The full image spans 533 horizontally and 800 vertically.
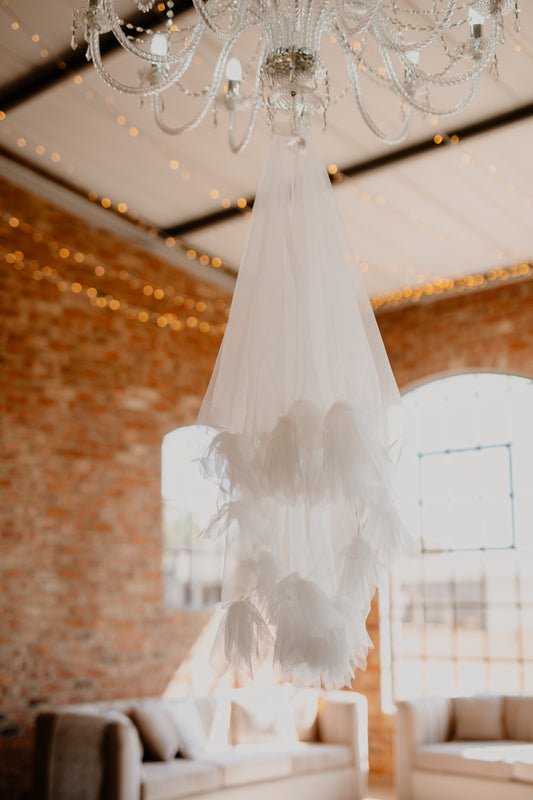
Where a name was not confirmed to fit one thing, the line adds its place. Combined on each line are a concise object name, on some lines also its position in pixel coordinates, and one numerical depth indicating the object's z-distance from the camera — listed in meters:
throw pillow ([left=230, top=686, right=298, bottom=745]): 5.97
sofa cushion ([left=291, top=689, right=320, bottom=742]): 6.22
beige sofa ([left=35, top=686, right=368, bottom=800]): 4.86
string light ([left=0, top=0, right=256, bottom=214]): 4.50
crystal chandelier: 2.41
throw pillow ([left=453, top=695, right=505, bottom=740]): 5.94
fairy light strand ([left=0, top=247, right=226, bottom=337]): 5.93
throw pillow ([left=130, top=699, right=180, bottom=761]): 5.21
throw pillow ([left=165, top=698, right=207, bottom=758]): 5.41
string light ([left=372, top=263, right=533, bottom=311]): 6.48
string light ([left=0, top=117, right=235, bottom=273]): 5.79
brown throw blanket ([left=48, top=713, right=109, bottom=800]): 4.86
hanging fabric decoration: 2.27
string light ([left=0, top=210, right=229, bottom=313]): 5.98
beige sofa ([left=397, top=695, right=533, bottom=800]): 5.30
